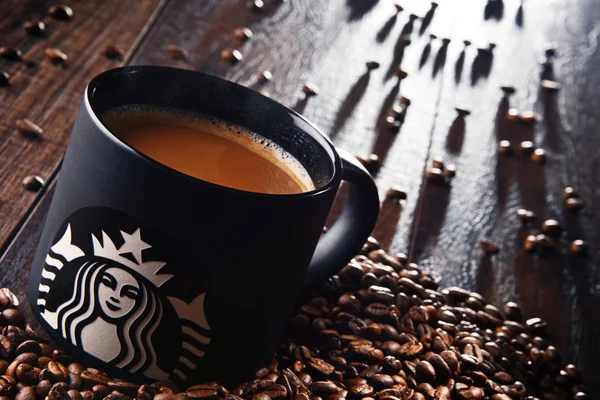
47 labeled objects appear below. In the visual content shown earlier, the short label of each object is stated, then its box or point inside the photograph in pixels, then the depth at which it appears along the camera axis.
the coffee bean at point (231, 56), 0.76
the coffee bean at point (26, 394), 0.48
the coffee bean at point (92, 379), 0.48
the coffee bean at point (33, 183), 0.59
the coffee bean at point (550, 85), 0.91
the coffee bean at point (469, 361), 0.56
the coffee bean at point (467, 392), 0.55
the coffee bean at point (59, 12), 0.74
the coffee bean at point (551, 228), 0.71
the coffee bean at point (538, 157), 0.77
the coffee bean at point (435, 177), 0.71
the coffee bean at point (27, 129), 0.62
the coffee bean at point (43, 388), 0.48
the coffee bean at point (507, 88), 0.86
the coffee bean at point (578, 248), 0.70
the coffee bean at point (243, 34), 0.79
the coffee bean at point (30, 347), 0.50
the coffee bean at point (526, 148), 0.77
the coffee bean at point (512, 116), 0.83
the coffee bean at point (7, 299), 0.52
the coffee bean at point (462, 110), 0.80
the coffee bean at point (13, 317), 0.51
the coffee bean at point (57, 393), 0.48
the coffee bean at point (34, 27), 0.71
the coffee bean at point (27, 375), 0.49
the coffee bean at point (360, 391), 0.53
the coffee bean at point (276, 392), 0.50
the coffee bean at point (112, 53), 0.72
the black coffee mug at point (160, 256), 0.45
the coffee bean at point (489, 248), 0.68
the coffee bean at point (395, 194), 0.68
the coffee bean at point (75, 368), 0.48
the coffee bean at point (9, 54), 0.68
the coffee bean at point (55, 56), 0.70
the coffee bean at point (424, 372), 0.55
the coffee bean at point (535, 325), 0.63
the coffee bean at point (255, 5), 0.85
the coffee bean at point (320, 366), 0.53
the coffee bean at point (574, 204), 0.74
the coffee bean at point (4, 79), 0.66
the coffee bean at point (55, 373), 0.48
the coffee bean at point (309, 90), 0.75
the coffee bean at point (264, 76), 0.75
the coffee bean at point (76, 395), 0.48
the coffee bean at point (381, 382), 0.53
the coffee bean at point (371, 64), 0.81
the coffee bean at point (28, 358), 0.49
